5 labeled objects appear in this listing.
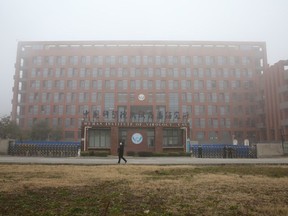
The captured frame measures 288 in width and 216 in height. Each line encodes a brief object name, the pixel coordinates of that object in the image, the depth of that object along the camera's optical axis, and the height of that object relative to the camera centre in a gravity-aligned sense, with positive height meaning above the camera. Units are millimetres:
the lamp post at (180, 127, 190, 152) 38094 +671
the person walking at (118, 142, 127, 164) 19594 -306
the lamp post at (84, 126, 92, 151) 37000 +1552
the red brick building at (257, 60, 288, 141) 58594 +10008
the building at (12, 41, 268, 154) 75688 +17502
